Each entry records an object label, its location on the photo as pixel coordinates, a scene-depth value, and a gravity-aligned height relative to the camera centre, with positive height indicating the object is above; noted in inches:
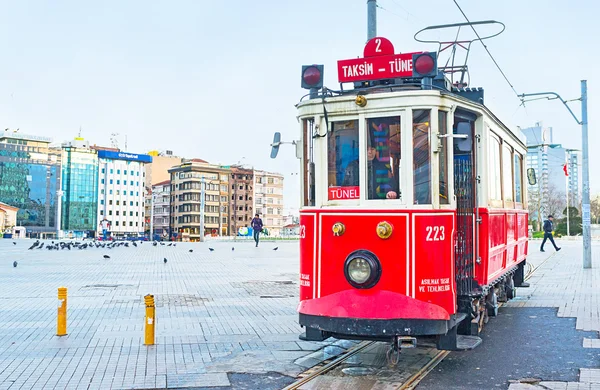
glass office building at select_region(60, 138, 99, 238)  4658.0 +257.3
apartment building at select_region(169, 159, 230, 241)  4439.0 +182.3
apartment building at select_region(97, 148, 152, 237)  4884.4 +262.2
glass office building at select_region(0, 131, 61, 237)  4505.4 +330.9
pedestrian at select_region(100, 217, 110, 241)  2211.9 -17.6
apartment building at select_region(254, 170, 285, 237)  4995.1 +197.4
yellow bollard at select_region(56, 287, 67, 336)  369.1 -54.7
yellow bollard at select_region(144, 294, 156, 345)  336.5 -53.8
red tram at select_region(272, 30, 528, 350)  270.8 +8.9
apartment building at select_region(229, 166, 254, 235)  4712.1 +194.0
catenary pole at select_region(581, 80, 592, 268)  812.0 +49.7
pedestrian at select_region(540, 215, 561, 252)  1147.9 -9.6
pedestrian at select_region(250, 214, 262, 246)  1338.2 -2.1
